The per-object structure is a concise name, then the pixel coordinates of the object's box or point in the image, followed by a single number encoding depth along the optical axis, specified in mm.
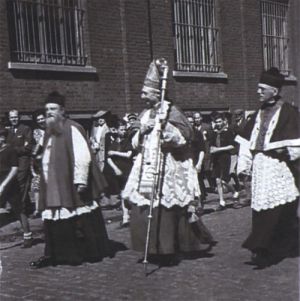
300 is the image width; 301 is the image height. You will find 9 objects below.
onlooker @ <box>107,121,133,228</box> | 8961
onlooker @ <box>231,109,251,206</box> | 10227
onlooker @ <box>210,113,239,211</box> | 10062
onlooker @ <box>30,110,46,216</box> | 8148
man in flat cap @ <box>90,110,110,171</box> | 9797
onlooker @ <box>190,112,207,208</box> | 9008
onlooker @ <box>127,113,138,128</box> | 9658
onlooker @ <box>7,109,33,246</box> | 7945
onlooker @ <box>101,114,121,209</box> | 9281
